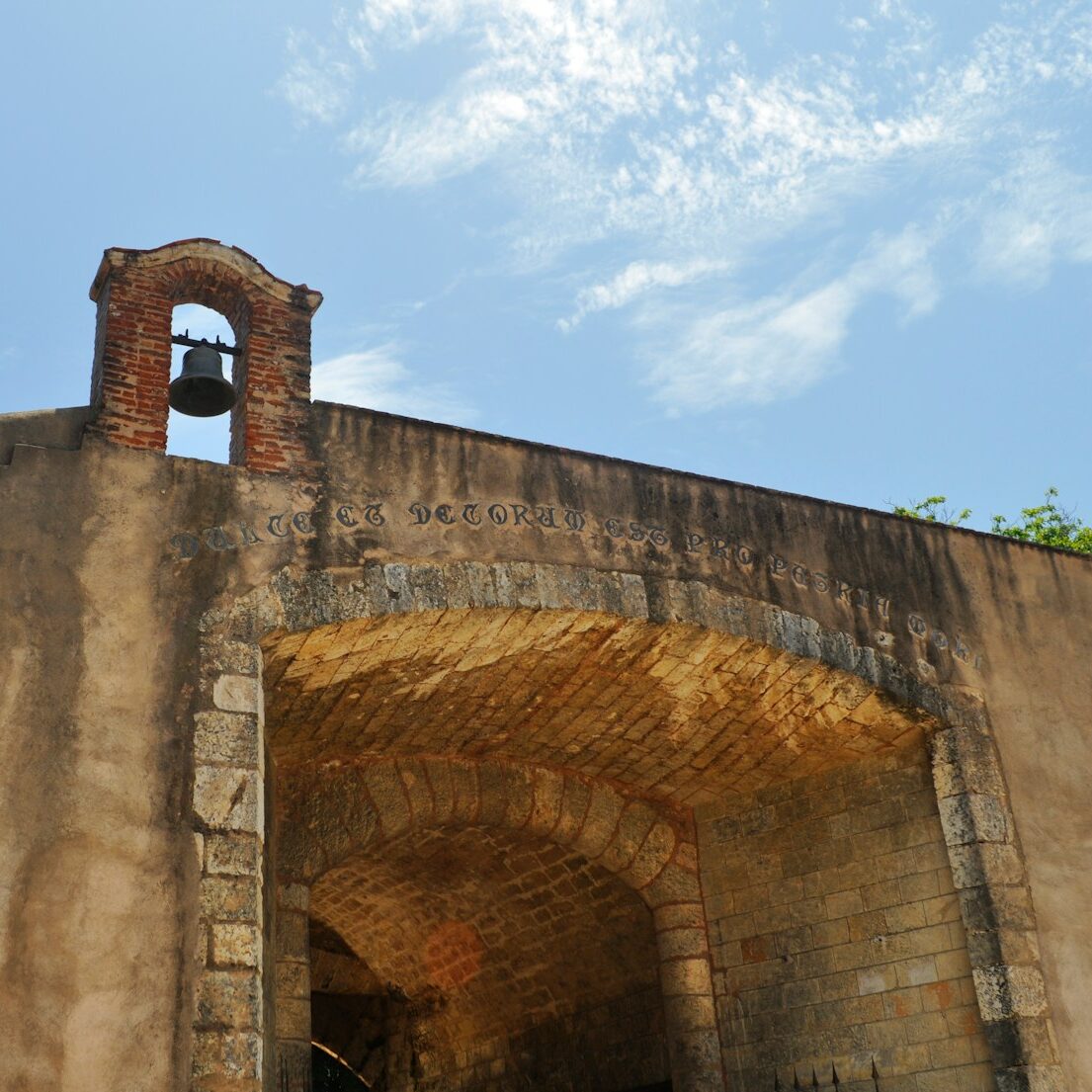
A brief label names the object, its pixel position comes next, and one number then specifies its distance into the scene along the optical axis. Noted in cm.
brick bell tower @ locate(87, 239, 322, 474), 604
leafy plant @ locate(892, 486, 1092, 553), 1630
